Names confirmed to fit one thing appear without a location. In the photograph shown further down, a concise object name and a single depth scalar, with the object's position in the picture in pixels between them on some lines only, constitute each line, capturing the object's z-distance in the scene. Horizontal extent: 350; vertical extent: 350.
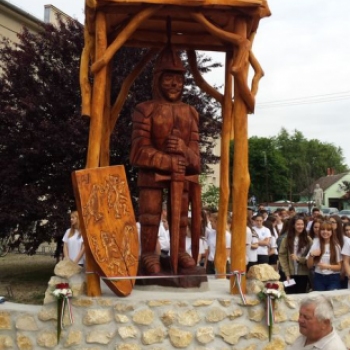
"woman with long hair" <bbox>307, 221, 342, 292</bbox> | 7.09
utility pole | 55.16
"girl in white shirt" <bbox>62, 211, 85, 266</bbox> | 7.86
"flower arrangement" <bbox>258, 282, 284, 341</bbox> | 5.36
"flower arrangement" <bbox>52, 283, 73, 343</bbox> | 5.15
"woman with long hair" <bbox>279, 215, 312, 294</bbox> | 7.87
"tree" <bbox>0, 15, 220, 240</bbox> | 11.66
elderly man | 2.98
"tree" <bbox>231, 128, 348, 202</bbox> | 60.94
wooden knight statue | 6.07
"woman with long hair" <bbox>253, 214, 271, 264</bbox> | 9.59
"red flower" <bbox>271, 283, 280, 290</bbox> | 5.41
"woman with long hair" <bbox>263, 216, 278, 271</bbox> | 10.03
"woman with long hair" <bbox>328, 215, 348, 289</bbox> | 7.04
